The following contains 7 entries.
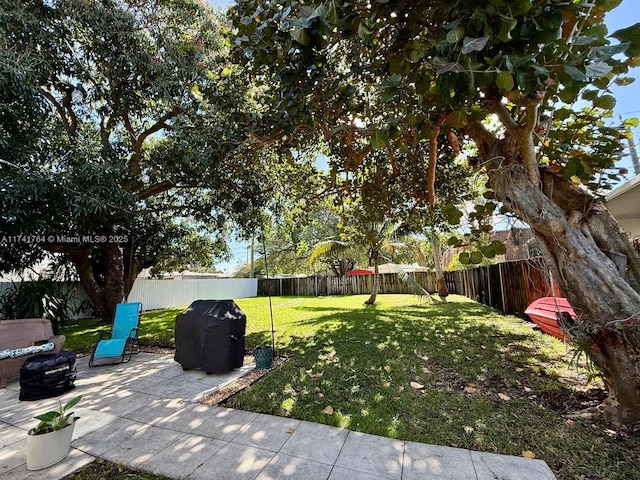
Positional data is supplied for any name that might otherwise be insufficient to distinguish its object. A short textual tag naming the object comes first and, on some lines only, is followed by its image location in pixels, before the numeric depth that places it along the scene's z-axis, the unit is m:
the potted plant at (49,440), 2.28
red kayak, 4.57
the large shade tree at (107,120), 4.82
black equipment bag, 3.60
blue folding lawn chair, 4.92
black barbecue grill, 4.29
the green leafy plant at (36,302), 6.63
